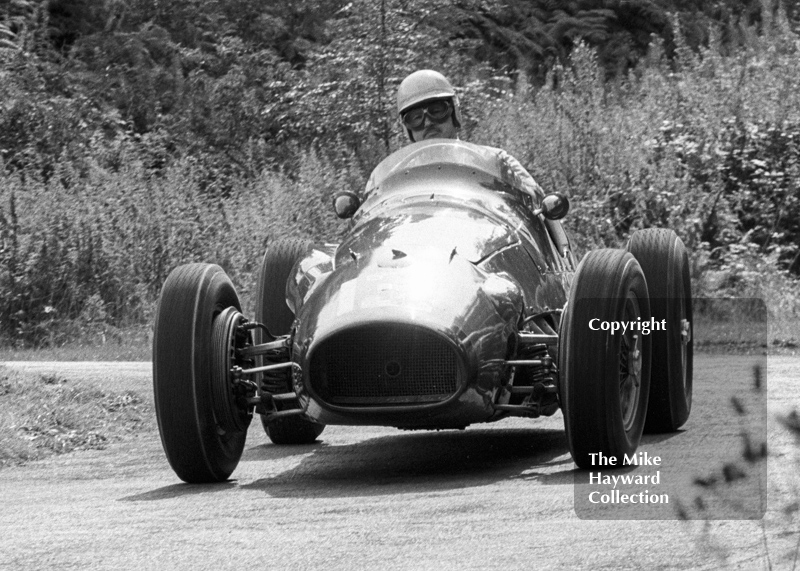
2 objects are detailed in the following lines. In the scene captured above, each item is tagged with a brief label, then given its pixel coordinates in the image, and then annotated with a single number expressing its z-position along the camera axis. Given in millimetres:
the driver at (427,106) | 18719
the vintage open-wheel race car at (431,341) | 13031
